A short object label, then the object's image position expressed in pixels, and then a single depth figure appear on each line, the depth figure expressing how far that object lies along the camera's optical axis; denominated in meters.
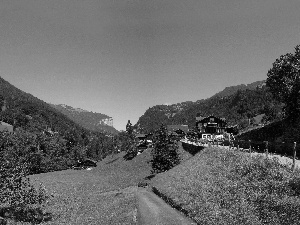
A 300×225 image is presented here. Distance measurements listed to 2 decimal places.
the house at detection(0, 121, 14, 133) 148.73
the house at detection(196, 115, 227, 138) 110.92
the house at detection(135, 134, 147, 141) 145.23
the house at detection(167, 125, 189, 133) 136.68
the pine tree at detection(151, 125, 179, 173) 59.97
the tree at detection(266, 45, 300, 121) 42.56
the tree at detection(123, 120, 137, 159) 98.94
